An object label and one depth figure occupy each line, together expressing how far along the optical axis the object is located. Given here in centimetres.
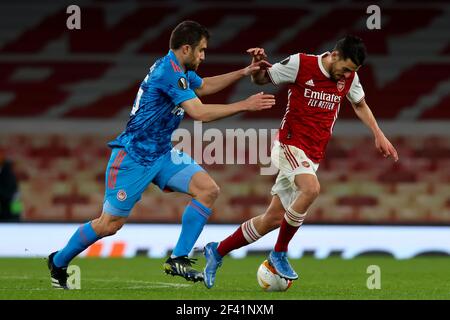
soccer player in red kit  1561
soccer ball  1513
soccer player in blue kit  1484
